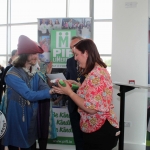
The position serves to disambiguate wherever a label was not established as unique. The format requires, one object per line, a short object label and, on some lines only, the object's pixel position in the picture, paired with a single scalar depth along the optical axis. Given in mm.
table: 1956
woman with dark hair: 1380
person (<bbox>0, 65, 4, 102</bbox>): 3289
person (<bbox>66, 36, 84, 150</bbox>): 2492
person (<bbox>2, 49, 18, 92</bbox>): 3216
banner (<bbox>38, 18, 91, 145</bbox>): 3199
